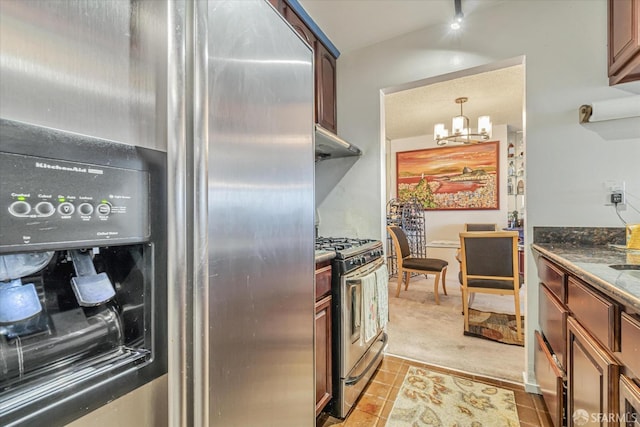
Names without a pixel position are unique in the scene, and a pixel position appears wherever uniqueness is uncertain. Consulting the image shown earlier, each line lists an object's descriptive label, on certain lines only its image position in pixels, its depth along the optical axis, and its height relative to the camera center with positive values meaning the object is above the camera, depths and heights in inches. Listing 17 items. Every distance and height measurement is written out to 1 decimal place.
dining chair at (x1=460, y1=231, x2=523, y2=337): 102.0 -20.6
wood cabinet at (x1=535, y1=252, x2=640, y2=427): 29.9 -19.4
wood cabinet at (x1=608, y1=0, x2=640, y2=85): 47.5 +31.4
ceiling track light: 70.9 +52.0
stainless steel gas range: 61.9 -26.7
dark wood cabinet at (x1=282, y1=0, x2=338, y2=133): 78.1 +43.8
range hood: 74.0 +20.6
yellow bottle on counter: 56.7 -5.6
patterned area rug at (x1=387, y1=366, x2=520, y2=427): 60.4 -45.8
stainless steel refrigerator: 18.1 +5.8
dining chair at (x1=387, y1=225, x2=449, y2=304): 136.2 -26.2
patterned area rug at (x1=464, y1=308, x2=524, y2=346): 98.1 -45.0
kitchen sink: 40.8 -8.5
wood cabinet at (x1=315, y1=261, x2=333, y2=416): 56.6 -25.9
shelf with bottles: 192.4 +31.3
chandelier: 140.3 +42.9
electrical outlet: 63.7 +3.8
